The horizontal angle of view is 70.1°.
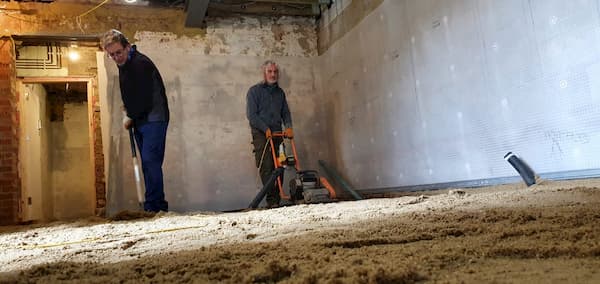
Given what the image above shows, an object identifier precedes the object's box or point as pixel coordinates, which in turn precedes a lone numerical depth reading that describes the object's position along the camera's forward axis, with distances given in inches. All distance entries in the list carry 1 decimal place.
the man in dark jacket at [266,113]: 172.1
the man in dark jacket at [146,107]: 137.4
